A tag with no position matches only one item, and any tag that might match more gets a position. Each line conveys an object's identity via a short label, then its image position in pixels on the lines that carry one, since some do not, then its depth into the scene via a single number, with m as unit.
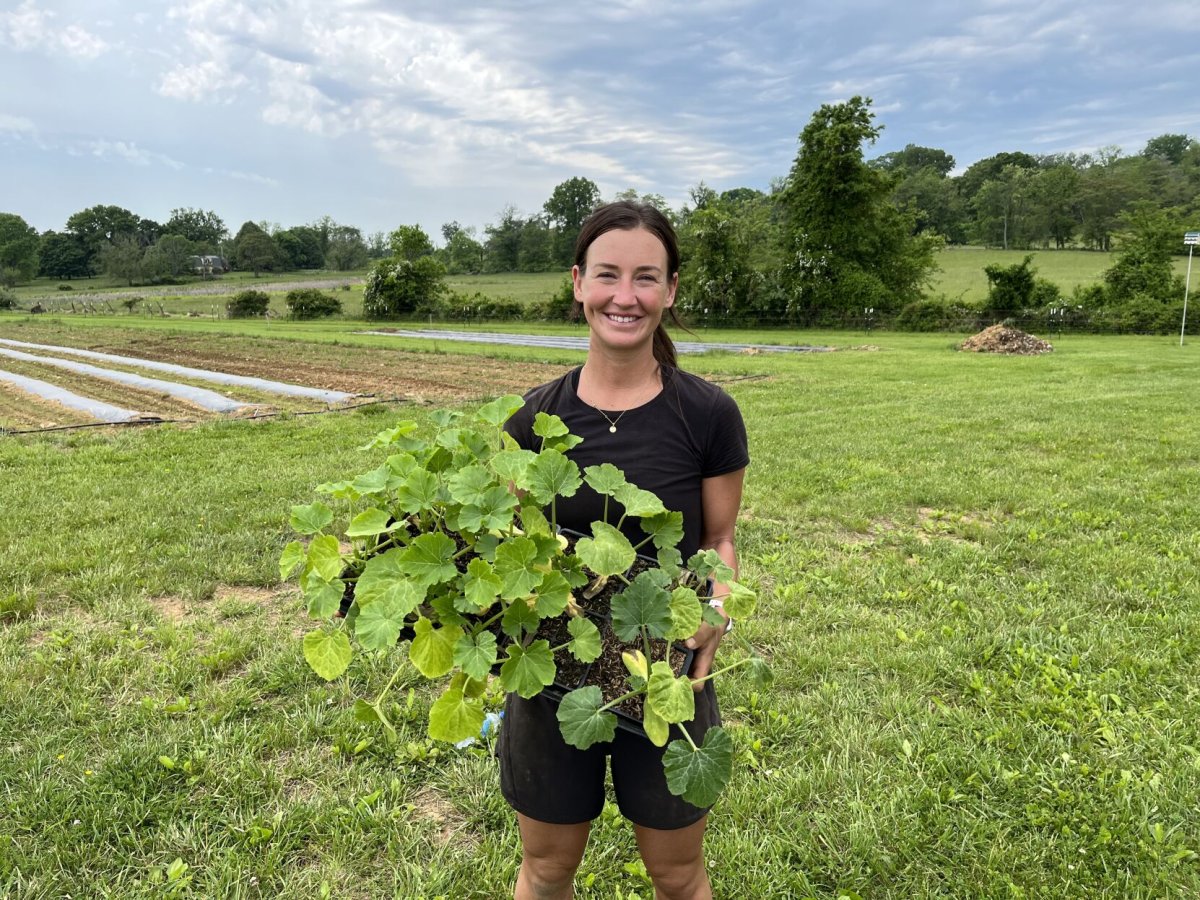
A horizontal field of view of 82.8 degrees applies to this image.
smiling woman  1.50
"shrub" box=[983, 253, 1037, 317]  28.91
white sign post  19.33
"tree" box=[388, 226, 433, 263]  44.16
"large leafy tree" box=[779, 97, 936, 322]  33.12
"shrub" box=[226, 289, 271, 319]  44.56
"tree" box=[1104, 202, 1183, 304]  27.45
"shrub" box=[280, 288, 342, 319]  42.38
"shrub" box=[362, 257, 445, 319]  42.81
